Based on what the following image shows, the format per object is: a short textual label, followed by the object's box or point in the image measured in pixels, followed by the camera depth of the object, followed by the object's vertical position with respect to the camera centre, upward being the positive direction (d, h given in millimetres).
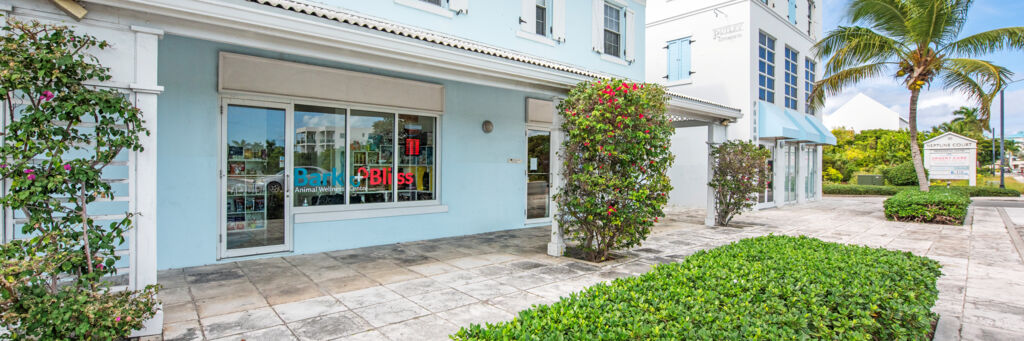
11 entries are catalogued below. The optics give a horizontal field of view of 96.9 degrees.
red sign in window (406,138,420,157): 7113 +333
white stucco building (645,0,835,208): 12430 +2911
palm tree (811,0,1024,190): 9906 +2913
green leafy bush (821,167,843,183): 25875 -205
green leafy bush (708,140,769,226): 9062 -30
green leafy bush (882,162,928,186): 21078 -91
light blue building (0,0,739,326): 3441 +667
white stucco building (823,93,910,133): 45281 +5909
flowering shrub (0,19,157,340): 2627 -136
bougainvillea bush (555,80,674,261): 5531 +117
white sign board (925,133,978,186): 16641 +590
